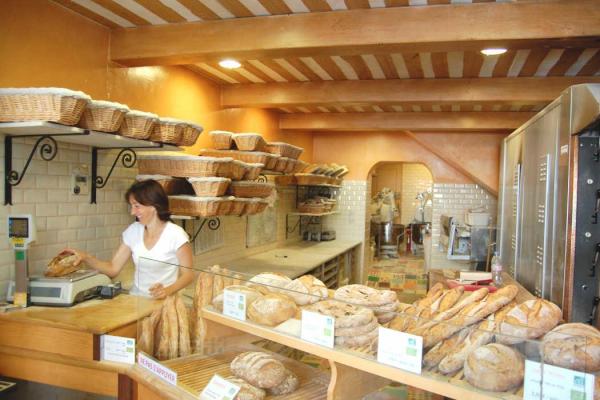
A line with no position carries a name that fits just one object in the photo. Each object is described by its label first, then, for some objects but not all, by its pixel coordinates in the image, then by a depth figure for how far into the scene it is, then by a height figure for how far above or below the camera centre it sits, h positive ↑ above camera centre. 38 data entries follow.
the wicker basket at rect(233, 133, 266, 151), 4.50 +0.39
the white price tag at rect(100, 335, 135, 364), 2.12 -0.76
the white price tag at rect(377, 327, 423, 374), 1.28 -0.44
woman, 2.96 -0.35
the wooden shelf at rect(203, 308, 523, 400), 1.20 -0.50
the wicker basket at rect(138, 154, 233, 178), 3.47 +0.12
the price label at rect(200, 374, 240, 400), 1.57 -0.69
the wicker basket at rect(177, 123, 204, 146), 3.32 +0.33
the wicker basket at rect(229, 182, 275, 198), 3.97 -0.06
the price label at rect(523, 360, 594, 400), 1.05 -0.43
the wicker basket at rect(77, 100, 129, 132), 2.62 +0.34
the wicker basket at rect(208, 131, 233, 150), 4.49 +0.40
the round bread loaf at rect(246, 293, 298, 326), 1.61 -0.42
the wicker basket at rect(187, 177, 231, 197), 3.49 -0.03
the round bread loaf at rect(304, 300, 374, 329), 1.44 -0.39
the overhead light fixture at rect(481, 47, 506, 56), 3.04 +0.91
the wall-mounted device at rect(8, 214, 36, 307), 2.56 -0.32
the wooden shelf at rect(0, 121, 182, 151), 2.39 +0.24
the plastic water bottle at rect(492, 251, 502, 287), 4.04 -0.72
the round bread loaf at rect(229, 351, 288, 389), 1.64 -0.64
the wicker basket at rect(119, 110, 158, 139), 2.89 +0.33
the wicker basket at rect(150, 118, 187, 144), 3.16 +0.33
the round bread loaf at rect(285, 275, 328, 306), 1.63 -0.38
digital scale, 2.57 -0.58
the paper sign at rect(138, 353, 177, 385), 1.78 -0.72
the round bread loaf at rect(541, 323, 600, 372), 1.09 -0.37
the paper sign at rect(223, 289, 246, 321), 1.71 -0.44
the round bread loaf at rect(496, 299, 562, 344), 1.24 -0.36
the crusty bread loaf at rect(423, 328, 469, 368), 1.29 -0.43
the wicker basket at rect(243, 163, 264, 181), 4.13 +0.10
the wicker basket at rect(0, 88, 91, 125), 2.33 +0.36
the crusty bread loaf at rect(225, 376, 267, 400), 1.56 -0.68
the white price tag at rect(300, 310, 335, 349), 1.44 -0.44
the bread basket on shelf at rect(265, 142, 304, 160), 5.01 +0.36
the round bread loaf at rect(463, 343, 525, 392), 1.17 -0.44
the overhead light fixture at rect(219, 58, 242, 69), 4.01 +0.99
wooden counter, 2.30 -0.82
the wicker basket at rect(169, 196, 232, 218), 3.51 -0.18
